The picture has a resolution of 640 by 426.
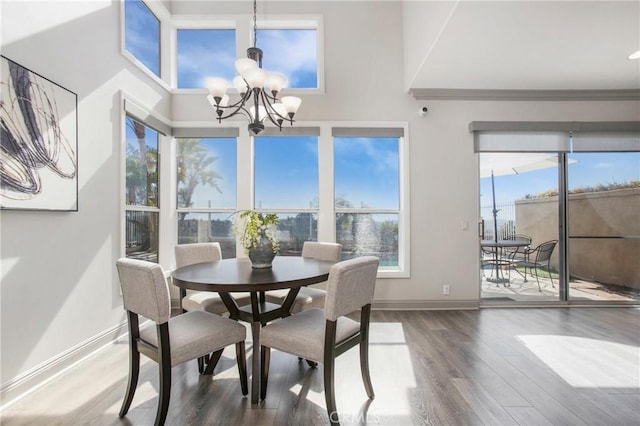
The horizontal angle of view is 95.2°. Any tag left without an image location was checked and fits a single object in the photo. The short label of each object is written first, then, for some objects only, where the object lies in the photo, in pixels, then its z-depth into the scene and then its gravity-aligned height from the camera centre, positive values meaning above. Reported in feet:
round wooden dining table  5.47 -1.22
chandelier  6.55 +3.10
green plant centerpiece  6.95 -0.51
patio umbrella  12.42 +2.24
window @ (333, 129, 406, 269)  12.50 +0.86
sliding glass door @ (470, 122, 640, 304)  12.36 -0.16
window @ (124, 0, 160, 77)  10.02 +6.81
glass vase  6.93 -0.86
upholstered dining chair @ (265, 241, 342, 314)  7.68 -2.12
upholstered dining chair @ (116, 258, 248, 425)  4.96 -2.18
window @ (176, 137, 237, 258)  12.45 +1.24
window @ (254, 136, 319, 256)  12.45 +1.48
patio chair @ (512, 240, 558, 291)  12.51 -1.79
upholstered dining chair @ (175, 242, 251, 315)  7.66 -2.15
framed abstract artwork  5.86 +1.71
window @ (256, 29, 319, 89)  12.61 +7.20
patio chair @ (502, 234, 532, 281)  12.45 -1.53
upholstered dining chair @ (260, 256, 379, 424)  5.15 -2.19
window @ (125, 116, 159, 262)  9.87 +0.96
